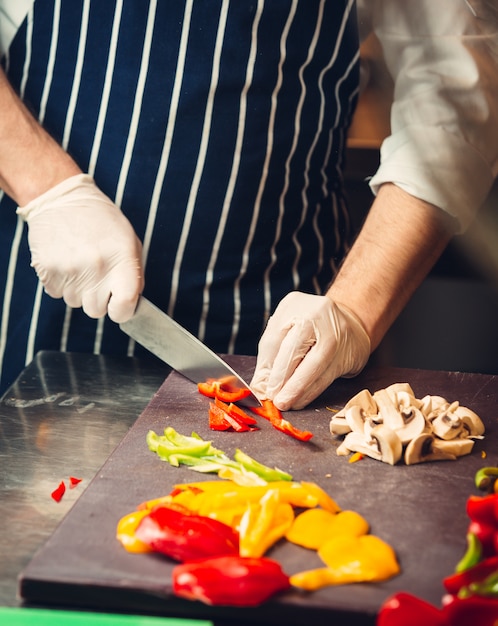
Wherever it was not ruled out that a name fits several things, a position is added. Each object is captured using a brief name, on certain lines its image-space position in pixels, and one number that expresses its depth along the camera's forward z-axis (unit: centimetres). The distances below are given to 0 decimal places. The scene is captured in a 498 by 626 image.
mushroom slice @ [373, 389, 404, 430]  152
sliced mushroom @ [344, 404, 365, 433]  154
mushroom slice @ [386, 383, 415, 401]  161
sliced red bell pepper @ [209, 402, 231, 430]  161
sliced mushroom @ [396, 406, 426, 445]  147
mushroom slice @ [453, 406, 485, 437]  155
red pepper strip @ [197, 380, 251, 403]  173
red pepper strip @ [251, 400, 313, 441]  155
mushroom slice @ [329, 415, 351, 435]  156
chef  192
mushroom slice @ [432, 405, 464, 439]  151
